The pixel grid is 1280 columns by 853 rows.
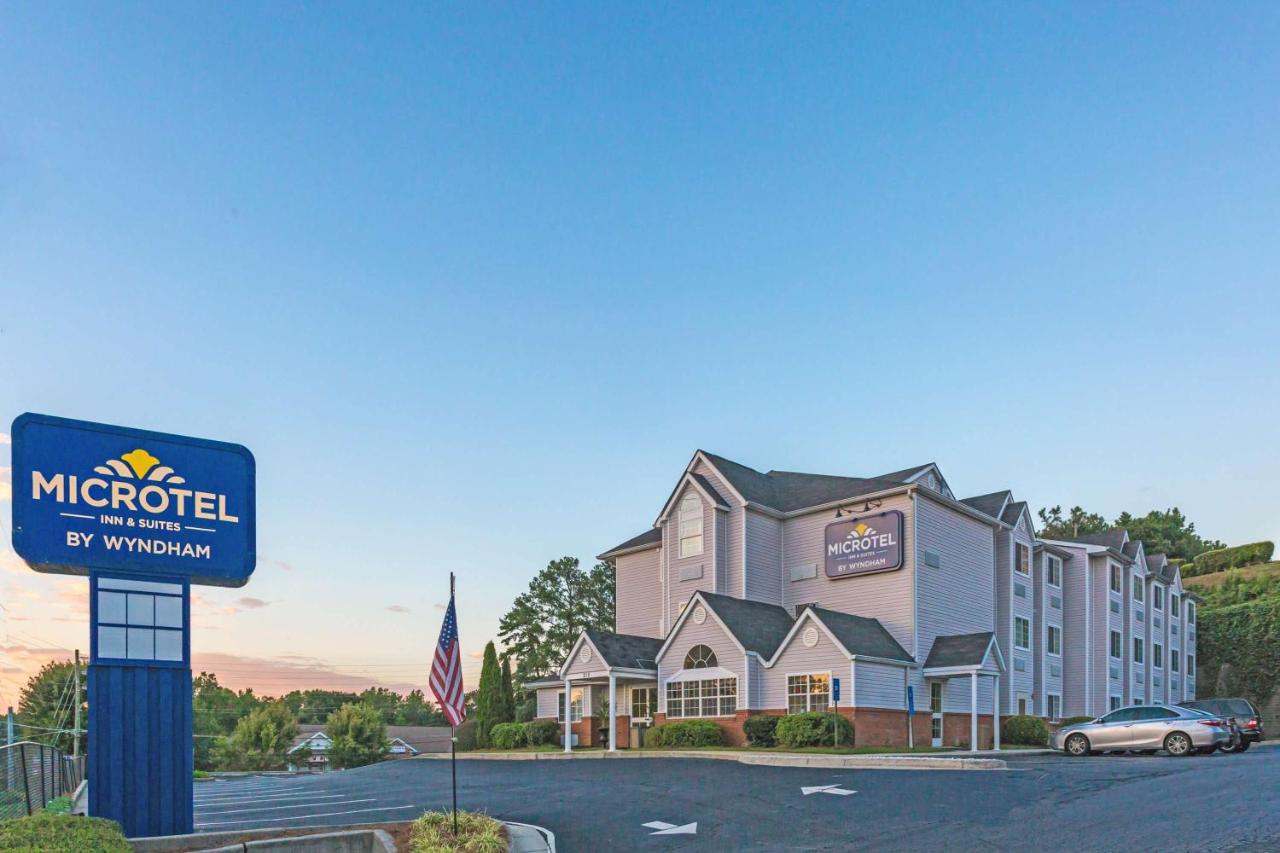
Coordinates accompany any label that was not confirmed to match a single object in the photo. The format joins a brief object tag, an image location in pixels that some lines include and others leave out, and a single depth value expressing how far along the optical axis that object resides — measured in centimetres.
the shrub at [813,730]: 2838
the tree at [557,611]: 6059
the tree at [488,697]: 4144
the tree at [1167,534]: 8625
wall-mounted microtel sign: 3406
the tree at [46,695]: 6297
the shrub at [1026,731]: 3562
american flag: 1173
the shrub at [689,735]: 3067
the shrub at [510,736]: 3712
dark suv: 2769
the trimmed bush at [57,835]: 755
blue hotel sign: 1107
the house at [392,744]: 6456
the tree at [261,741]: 6278
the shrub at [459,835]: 1051
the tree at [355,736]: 6009
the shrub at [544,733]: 3641
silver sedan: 2323
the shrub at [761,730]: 2980
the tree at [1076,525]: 9188
